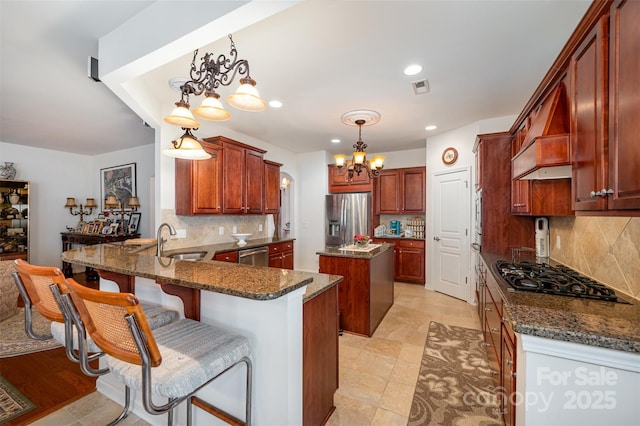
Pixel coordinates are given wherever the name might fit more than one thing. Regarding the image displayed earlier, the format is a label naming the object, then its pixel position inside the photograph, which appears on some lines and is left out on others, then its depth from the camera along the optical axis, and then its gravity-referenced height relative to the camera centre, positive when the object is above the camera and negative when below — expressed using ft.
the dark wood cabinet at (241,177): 12.50 +1.75
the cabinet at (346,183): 18.43 +2.04
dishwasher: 12.34 -2.08
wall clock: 14.17 +3.01
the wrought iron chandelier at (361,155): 10.87 +2.34
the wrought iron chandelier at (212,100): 5.34 +2.29
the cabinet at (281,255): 14.56 -2.40
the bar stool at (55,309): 3.72 -1.58
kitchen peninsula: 4.11 -1.85
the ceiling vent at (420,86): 9.07 +4.34
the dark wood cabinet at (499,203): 10.37 +0.35
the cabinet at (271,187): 15.46 +1.50
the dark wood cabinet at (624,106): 3.28 +1.37
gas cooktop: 4.83 -1.43
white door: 13.69 -1.09
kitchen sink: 10.16 -1.61
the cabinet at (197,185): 11.28 +1.17
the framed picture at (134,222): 17.69 -0.62
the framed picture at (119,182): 18.21 +2.12
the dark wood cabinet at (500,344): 4.58 -2.81
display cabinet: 15.58 -0.37
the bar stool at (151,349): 2.92 -1.93
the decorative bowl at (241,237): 13.62 -1.27
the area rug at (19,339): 6.12 -2.91
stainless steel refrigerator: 18.15 -0.32
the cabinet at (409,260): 16.78 -3.01
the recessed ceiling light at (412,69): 8.12 +4.36
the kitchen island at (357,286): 9.71 -2.72
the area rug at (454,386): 5.85 -4.39
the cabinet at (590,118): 3.94 +1.50
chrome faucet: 7.41 -0.70
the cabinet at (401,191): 17.39 +1.40
